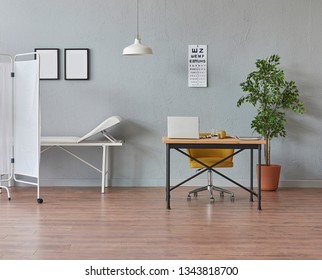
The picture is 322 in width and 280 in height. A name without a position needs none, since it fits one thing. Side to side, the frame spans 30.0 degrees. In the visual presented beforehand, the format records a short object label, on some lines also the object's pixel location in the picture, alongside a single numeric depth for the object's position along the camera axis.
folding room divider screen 7.06
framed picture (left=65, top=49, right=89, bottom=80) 8.25
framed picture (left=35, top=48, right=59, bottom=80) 8.25
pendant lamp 7.37
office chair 7.14
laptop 6.66
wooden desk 6.58
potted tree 7.75
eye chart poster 8.25
